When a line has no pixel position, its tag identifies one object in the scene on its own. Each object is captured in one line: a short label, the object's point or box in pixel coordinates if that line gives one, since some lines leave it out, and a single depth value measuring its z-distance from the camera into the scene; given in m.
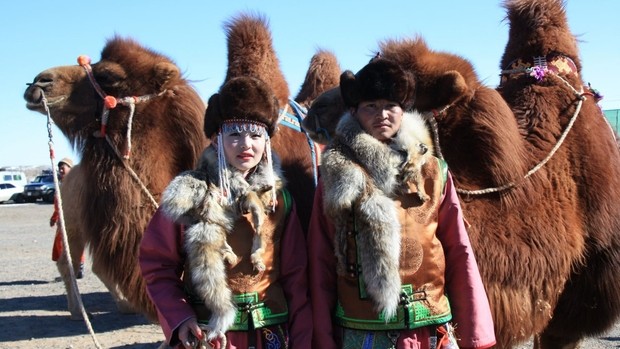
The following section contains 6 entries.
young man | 2.58
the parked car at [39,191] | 33.47
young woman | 2.58
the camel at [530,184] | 3.30
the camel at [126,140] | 3.93
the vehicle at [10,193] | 34.01
